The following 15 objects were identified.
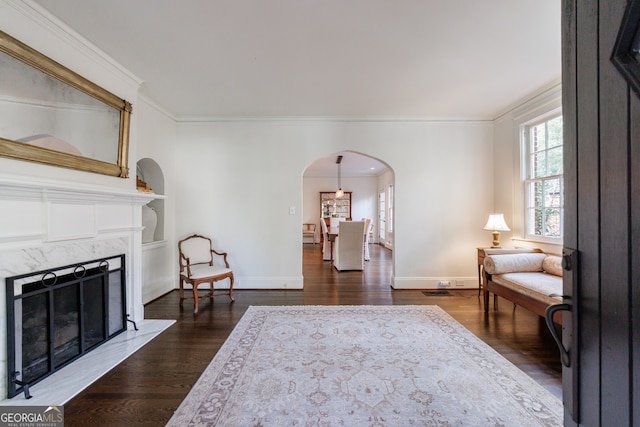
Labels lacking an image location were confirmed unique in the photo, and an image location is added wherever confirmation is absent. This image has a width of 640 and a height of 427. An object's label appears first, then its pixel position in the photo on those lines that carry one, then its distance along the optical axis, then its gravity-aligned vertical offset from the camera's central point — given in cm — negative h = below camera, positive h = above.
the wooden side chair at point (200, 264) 337 -71
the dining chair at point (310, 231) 959 -62
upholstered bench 255 -67
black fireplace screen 178 -79
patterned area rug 162 -119
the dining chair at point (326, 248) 659 -85
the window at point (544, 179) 317 +41
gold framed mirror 174 +75
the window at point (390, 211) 850 +6
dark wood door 49 -2
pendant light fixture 699 +109
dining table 611 -59
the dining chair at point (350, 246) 546 -66
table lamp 360 -16
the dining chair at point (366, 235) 607 -51
